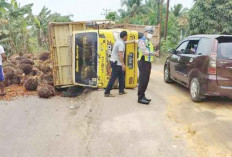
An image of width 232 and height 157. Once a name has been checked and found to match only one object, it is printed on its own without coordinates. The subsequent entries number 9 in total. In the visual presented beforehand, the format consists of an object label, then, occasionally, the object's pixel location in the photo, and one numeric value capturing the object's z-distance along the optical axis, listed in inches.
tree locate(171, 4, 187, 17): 935.8
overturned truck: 222.8
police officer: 174.8
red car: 174.0
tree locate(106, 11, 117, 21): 766.8
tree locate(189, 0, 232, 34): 435.0
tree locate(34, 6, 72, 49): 547.3
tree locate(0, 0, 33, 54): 466.3
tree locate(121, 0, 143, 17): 1061.2
